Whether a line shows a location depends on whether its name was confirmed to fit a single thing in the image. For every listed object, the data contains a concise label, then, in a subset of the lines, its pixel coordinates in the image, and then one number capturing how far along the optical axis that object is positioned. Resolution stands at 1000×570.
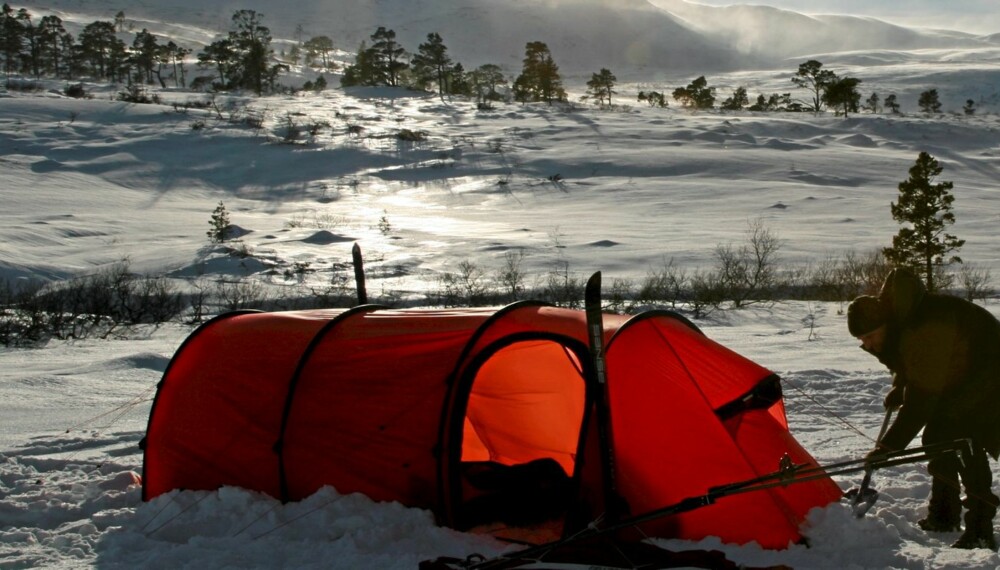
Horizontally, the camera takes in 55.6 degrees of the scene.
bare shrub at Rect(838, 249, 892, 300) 17.83
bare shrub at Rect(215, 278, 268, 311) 17.23
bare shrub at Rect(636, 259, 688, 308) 17.33
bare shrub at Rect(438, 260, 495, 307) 17.22
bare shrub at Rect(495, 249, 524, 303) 18.20
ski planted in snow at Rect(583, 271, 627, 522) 5.22
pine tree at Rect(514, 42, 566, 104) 55.28
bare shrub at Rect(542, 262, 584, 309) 17.03
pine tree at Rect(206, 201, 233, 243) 23.36
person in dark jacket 5.14
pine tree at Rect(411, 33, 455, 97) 58.31
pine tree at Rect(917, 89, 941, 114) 54.91
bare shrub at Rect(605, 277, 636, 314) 15.70
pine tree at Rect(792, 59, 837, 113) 55.53
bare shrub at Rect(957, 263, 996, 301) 17.12
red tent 5.56
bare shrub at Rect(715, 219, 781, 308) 17.70
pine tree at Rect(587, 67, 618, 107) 59.22
